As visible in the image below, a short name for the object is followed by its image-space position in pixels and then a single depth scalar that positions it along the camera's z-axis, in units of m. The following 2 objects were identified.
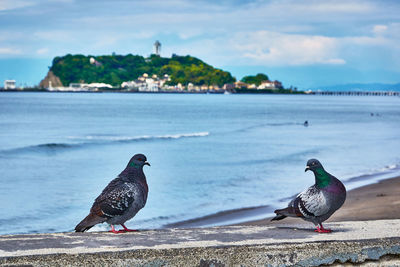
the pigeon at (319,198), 4.94
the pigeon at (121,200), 5.04
